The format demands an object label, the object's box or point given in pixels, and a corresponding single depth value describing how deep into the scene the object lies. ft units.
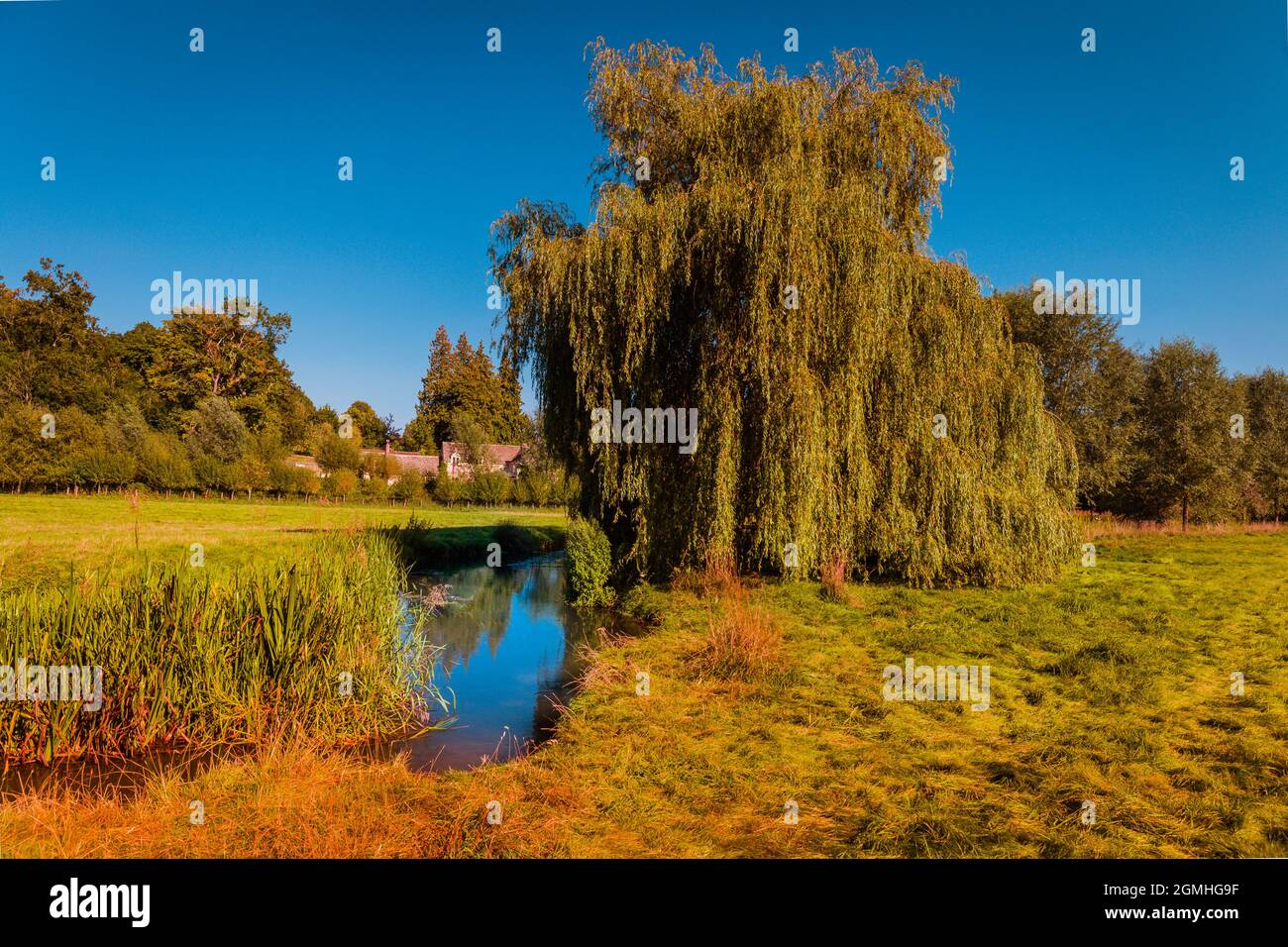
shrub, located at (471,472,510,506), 154.10
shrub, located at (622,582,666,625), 39.70
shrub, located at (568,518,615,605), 46.98
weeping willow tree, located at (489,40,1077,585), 38.01
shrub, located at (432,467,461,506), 151.53
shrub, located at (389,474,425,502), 147.84
